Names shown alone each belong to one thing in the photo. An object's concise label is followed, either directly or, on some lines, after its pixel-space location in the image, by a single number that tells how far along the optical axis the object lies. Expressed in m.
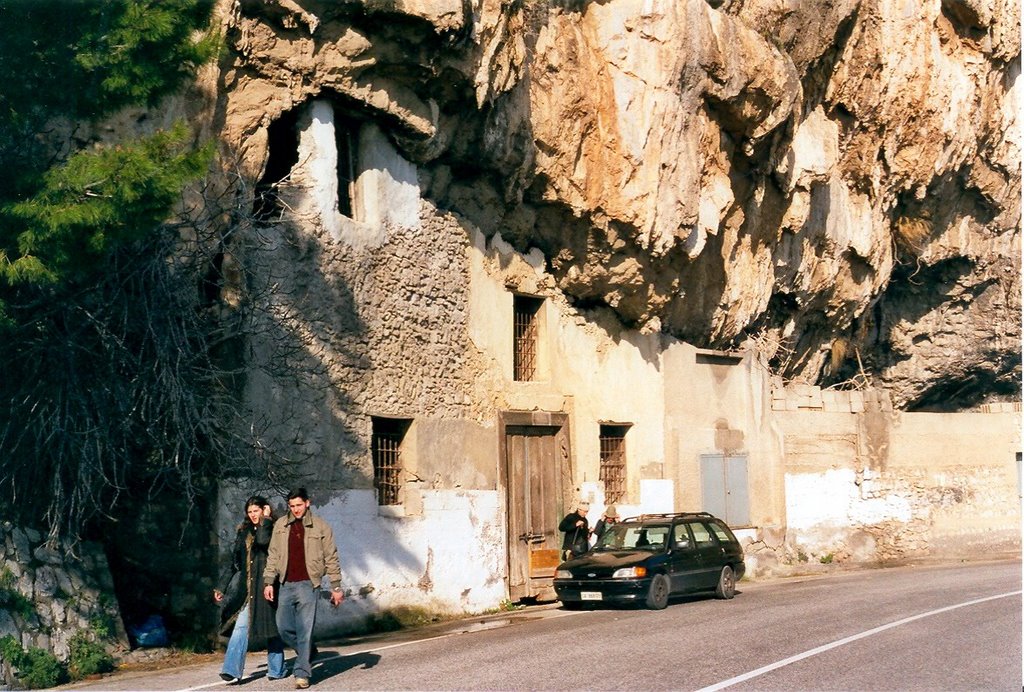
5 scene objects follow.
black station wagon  18.12
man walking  12.03
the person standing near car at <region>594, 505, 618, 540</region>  21.48
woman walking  12.02
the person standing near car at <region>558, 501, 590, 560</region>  20.98
